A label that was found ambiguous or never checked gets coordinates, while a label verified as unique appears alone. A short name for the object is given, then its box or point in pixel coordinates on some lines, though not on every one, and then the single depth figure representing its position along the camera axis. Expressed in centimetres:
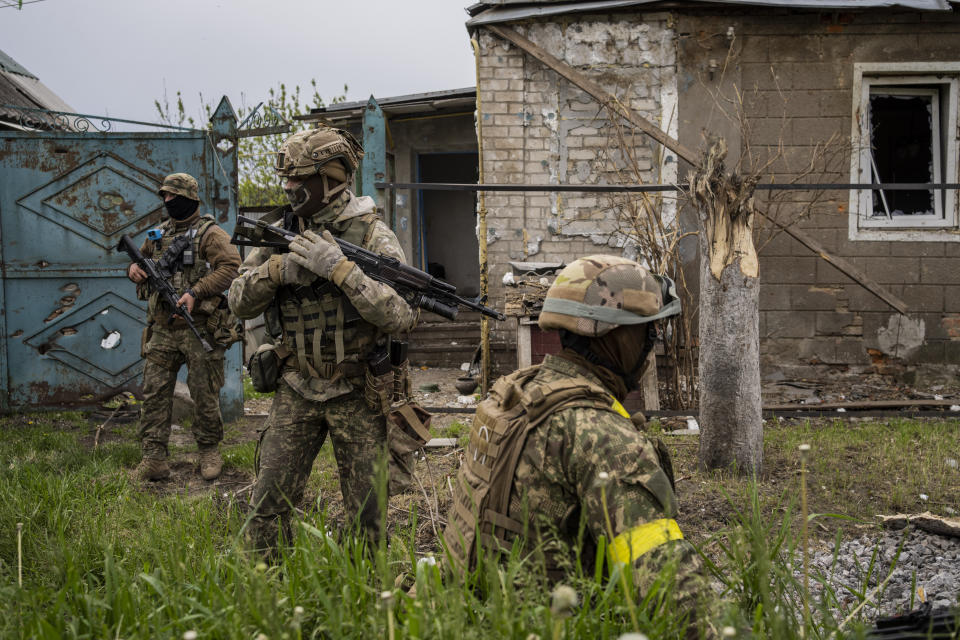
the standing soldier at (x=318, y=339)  298
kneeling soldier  168
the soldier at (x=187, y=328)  491
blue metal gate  656
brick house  739
